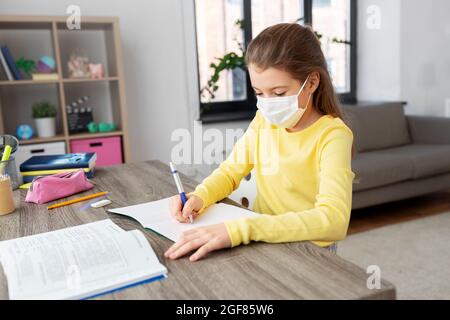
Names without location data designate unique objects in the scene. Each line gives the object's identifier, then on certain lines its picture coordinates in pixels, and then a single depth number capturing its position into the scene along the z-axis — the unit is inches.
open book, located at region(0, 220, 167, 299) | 24.5
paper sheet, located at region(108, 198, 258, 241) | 34.1
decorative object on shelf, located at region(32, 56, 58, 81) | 99.3
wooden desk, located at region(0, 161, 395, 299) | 23.2
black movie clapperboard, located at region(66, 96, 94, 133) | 106.1
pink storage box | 104.6
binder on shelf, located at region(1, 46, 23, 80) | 98.1
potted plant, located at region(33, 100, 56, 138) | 103.2
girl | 32.8
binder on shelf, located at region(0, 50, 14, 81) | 98.0
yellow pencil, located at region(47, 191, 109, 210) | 42.3
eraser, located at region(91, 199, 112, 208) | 41.7
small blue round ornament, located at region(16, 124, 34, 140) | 101.7
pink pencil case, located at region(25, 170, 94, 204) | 44.3
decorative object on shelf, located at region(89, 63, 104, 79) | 106.8
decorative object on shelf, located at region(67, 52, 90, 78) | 106.5
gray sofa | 105.3
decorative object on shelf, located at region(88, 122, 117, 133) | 106.8
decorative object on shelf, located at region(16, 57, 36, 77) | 101.4
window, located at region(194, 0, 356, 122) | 132.1
